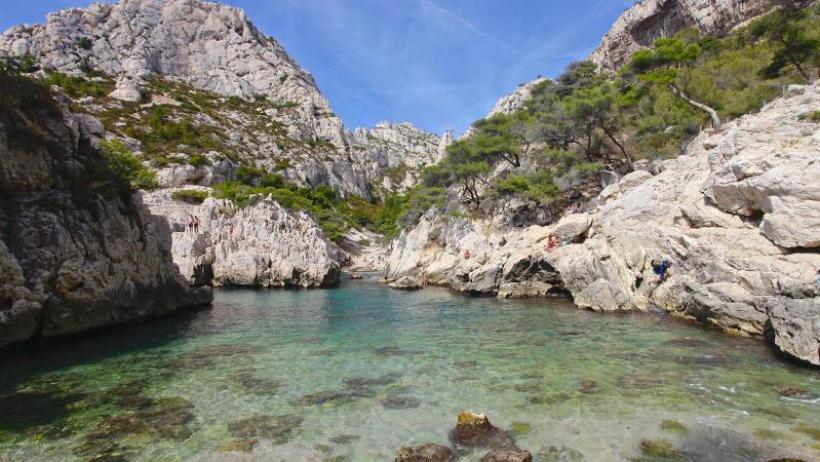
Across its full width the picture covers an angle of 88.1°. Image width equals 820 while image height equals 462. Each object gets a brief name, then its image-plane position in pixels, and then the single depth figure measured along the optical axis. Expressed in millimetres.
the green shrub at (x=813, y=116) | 16594
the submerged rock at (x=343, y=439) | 7316
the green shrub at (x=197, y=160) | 60369
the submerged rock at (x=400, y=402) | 8912
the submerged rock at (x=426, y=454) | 6539
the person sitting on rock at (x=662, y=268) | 18703
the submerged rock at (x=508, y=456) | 6288
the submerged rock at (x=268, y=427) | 7527
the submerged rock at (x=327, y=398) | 9219
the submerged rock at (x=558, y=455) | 6551
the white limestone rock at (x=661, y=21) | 61062
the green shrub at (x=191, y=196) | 46688
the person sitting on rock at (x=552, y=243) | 26444
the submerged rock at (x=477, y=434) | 7059
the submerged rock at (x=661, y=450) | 6461
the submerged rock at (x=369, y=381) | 10406
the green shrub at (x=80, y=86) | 71000
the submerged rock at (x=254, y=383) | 9992
